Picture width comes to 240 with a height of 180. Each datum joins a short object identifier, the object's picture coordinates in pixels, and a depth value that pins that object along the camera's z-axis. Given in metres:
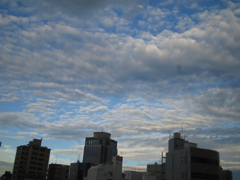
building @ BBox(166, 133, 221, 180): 73.94
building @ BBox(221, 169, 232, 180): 140.12
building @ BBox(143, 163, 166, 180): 116.34
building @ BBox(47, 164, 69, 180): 167.50
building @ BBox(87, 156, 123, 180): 105.03
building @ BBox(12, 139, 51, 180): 144.88
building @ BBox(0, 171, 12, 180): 152.75
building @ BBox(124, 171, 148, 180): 153.00
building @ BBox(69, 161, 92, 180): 165.62
